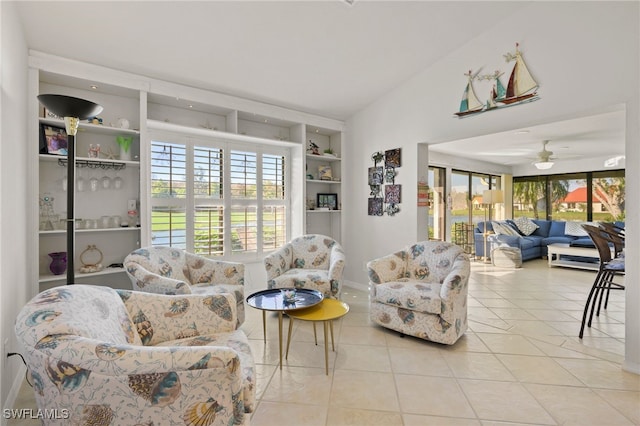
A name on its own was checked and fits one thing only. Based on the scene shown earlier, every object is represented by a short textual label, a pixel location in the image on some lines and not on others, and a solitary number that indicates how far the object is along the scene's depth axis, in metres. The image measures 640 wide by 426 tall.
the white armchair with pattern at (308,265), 3.43
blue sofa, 6.73
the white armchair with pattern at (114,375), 1.08
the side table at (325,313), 2.32
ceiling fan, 6.10
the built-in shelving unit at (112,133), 2.77
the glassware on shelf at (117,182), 3.26
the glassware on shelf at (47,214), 2.83
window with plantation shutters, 3.66
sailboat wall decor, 2.94
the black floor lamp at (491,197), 7.25
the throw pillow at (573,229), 7.02
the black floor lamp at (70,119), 1.97
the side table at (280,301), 2.38
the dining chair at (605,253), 2.81
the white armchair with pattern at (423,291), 2.76
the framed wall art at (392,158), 4.21
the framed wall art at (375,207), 4.46
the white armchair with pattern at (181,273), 2.58
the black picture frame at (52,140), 2.75
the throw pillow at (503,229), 7.09
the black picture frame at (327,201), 5.02
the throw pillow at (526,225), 7.66
